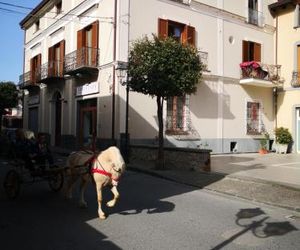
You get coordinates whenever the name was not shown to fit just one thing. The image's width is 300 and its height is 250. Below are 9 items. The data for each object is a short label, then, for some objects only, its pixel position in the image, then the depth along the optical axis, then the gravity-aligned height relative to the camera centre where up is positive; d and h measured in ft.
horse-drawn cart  18.76 -3.23
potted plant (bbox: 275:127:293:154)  48.37 -1.43
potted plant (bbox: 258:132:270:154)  49.53 -1.88
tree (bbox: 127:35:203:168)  27.89 +6.61
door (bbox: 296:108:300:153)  49.64 +1.77
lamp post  33.00 +6.93
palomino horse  14.61 -2.19
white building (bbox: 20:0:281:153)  39.34 +9.65
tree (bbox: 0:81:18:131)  70.73 +8.95
